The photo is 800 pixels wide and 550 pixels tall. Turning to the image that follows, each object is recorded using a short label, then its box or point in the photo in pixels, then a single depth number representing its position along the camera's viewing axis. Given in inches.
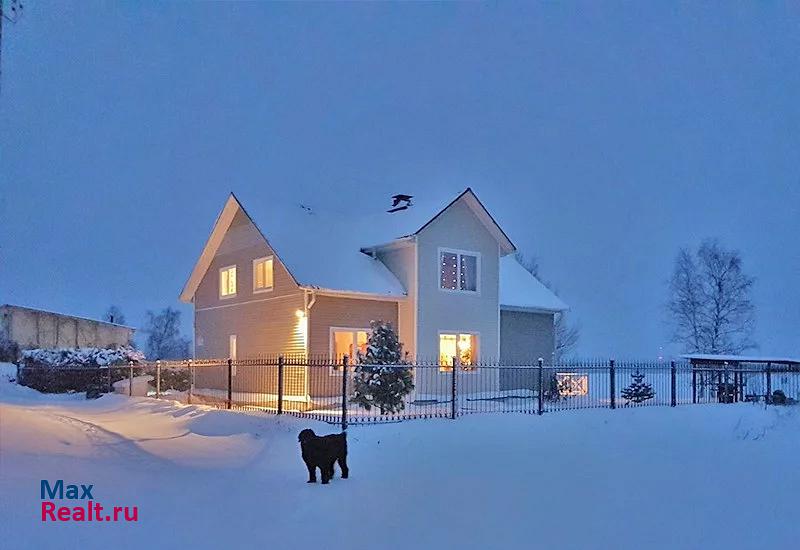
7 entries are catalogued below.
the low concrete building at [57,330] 1224.2
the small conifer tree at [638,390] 980.6
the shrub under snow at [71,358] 1014.4
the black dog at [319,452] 406.6
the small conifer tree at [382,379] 711.7
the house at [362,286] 885.8
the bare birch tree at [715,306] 1686.8
